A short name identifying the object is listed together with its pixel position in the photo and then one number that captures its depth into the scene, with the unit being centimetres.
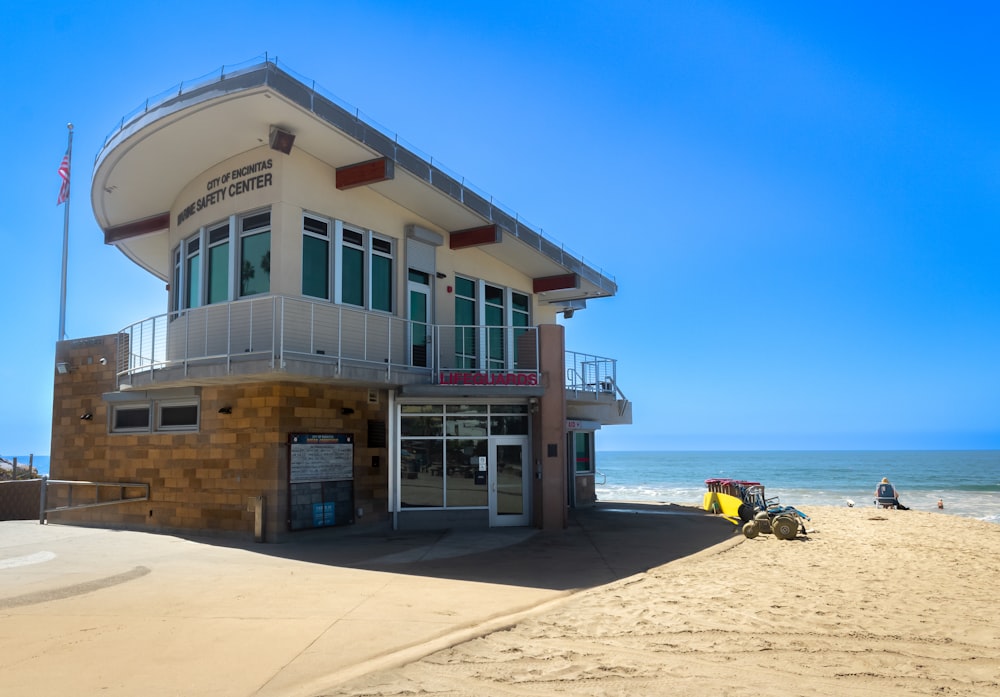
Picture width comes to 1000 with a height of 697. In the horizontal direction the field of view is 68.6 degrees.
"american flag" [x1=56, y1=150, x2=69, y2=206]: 2028
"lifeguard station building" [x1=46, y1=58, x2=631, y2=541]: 1374
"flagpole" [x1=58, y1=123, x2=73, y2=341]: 1935
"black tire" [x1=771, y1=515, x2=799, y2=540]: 1458
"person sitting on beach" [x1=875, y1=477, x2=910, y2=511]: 2430
